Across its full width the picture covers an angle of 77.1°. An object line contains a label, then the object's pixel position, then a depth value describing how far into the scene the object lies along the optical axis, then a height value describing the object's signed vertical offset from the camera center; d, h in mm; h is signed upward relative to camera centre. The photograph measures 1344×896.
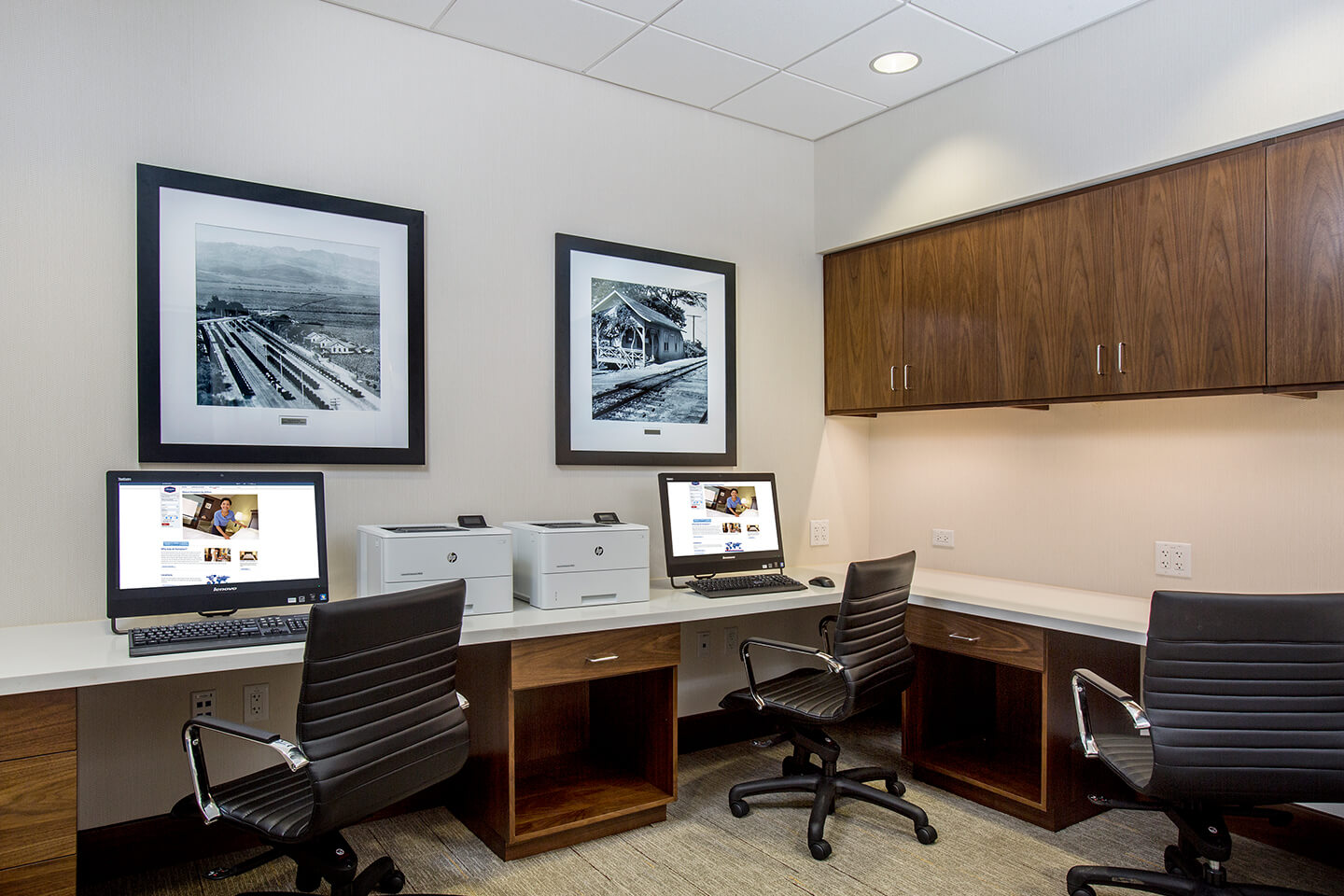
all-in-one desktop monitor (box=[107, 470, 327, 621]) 2152 -223
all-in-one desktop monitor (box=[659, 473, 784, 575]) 3127 -273
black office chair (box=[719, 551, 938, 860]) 2562 -795
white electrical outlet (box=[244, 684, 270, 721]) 2529 -739
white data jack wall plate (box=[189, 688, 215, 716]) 2447 -713
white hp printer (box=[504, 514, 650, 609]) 2607 -350
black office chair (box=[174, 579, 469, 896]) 1750 -613
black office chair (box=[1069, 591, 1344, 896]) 1911 -588
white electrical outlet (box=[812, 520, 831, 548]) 3838 -380
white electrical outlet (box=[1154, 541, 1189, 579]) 2865 -390
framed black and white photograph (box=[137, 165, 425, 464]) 2408 +403
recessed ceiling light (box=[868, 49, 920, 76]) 3039 +1413
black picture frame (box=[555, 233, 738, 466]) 3150 +378
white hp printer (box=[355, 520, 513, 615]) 2387 -307
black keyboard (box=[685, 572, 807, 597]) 2972 -486
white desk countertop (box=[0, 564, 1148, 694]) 1853 -496
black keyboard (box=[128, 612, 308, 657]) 1978 -435
